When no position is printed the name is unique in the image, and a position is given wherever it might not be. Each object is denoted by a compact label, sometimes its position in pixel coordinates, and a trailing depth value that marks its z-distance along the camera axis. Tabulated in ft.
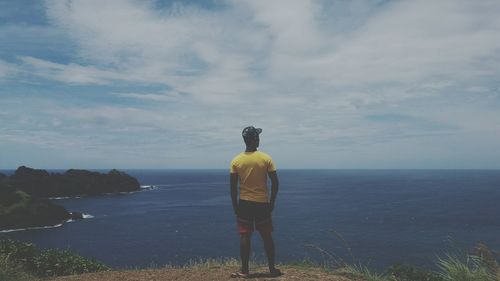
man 24.88
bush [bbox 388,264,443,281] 29.68
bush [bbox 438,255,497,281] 22.10
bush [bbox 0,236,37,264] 33.68
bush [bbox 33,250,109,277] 32.35
